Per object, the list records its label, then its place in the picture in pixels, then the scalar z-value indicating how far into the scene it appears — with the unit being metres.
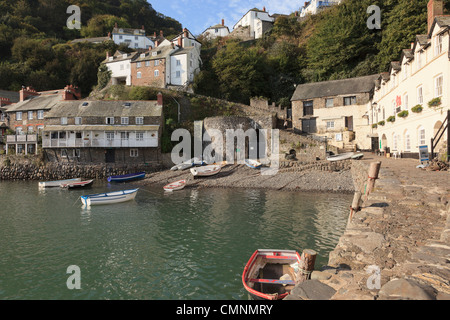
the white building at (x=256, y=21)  79.50
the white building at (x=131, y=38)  78.75
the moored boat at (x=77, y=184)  31.19
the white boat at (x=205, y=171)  32.88
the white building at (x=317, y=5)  79.10
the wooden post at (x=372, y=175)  10.71
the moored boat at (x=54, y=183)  32.19
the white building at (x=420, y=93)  17.48
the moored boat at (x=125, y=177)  34.88
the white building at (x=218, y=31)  88.06
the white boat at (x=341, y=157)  29.87
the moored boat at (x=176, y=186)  28.81
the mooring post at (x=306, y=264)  6.46
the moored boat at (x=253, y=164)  33.88
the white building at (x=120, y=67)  53.97
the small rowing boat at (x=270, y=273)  7.71
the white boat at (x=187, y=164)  36.74
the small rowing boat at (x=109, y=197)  21.83
